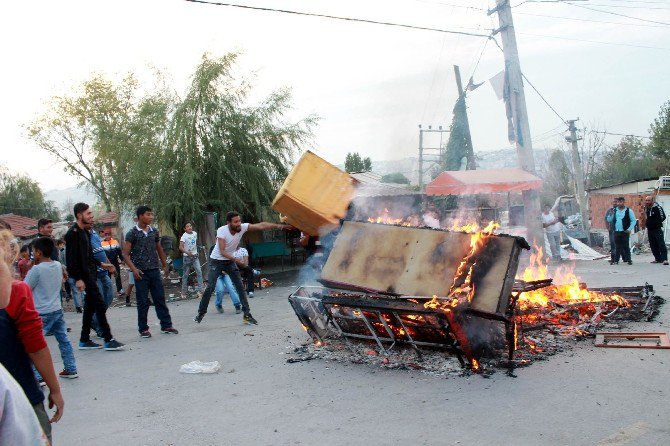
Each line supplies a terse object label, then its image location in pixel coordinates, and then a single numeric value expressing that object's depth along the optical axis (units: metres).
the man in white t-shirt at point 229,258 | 8.75
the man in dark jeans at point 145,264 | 8.16
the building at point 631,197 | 20.16
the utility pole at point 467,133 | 28.43
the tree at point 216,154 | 16.55
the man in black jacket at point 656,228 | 13.94
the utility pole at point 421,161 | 27.77
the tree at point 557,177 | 43.62
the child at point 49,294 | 5.94
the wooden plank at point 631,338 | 6.23
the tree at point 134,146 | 17.02
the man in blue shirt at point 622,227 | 14.02
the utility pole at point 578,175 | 23.12
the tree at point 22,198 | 51.28
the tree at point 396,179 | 36.02
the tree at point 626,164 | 36.88
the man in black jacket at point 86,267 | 7.21
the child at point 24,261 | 9.85
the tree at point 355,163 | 43.97
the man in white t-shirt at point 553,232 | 15.58
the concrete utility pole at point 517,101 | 15.55
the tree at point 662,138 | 33.97
